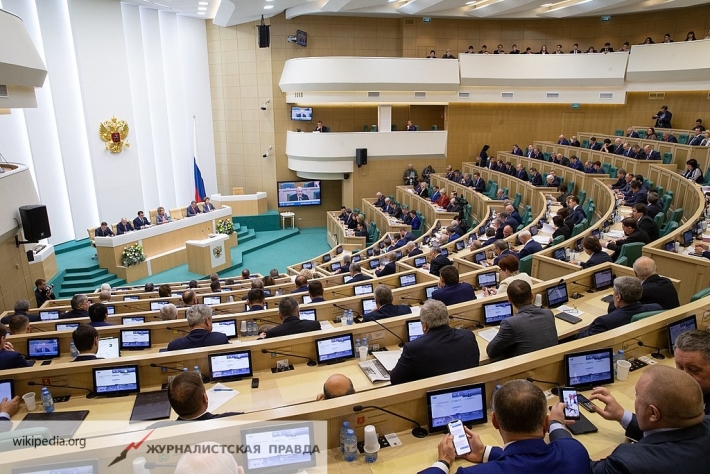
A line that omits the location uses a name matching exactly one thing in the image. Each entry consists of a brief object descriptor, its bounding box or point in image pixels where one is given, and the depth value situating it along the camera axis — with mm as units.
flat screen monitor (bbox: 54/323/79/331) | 5676
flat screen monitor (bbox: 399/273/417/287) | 6590
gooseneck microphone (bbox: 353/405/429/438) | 2635
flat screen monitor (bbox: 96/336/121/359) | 4570
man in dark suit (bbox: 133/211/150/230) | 12523
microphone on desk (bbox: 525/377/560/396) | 3086
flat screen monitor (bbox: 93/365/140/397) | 3654
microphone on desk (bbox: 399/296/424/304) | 5574
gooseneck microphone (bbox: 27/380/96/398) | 3583
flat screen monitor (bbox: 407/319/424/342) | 4234
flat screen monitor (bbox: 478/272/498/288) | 5957
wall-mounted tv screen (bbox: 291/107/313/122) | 16812
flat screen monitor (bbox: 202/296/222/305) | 6696
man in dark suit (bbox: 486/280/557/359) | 3379
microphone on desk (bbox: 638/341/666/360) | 3605
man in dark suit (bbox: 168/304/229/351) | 3998
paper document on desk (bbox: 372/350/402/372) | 3840
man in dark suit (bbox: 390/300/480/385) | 3059
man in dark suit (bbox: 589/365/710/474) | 1886
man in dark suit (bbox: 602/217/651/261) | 6386
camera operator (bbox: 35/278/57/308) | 9251
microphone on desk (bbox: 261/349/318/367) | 3898
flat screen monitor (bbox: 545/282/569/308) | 5004
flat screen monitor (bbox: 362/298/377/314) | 5297
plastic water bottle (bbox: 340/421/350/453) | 2525
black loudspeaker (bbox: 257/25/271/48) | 15500
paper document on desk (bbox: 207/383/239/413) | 3434
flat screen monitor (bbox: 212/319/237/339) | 4934
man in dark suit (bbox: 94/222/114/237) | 11672
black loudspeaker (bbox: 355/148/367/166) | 15773
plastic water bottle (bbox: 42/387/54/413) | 3447
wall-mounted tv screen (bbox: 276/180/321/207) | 17547
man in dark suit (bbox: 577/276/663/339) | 3802
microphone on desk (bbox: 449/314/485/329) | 4559
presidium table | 11672
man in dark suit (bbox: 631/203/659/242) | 7007
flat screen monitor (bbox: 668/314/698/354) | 3641
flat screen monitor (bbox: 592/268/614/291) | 5391
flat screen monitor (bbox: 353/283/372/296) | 6300
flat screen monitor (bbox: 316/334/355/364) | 3965
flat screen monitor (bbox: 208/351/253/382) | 3752
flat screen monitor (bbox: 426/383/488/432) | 2699
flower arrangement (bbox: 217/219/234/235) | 14750
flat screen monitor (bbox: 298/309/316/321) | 5094
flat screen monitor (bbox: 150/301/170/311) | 6770
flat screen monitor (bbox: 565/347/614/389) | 3146
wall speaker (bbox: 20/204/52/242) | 8422
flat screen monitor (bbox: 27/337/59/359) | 4746
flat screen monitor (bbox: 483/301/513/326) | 4668
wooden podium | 12447
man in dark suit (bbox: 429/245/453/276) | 6465
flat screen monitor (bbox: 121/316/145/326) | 5842
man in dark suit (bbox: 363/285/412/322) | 4430
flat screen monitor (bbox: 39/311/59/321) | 6676
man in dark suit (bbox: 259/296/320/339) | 4207
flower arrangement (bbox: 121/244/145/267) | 11680
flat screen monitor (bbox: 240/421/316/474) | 2400
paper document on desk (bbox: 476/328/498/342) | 4365
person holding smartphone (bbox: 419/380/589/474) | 1900
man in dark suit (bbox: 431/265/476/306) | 4879
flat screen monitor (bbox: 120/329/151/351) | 4836
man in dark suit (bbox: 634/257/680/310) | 4281
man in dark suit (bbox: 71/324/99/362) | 3945
